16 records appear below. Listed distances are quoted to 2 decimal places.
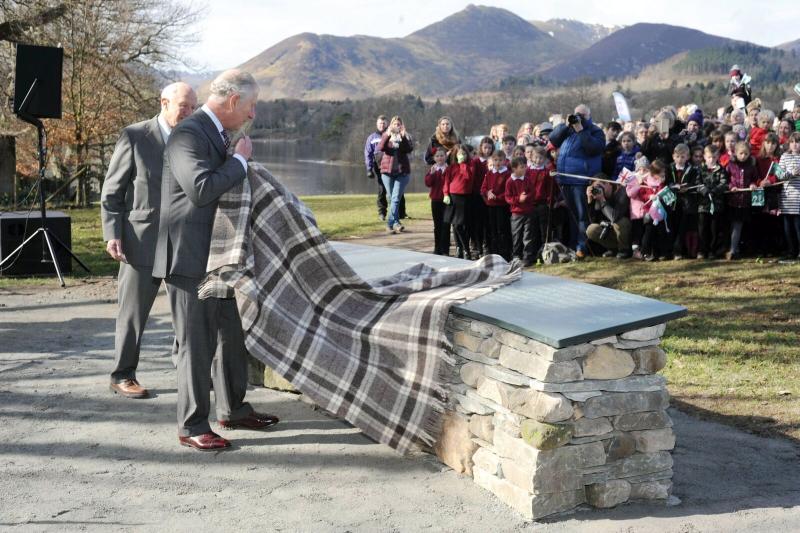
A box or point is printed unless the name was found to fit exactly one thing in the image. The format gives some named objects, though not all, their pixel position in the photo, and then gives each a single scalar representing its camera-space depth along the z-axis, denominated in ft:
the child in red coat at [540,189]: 37.50
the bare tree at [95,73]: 85.15
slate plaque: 13.57
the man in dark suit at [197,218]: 15.40
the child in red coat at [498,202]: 38.34
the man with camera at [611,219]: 37.40
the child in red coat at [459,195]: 39.88
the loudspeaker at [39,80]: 34.68
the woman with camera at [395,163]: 49.11
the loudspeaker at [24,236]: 36.99
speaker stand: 34.63
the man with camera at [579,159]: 38.27
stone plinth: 13.69
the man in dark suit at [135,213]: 19.20
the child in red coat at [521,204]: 37.24
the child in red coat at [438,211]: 41.04
